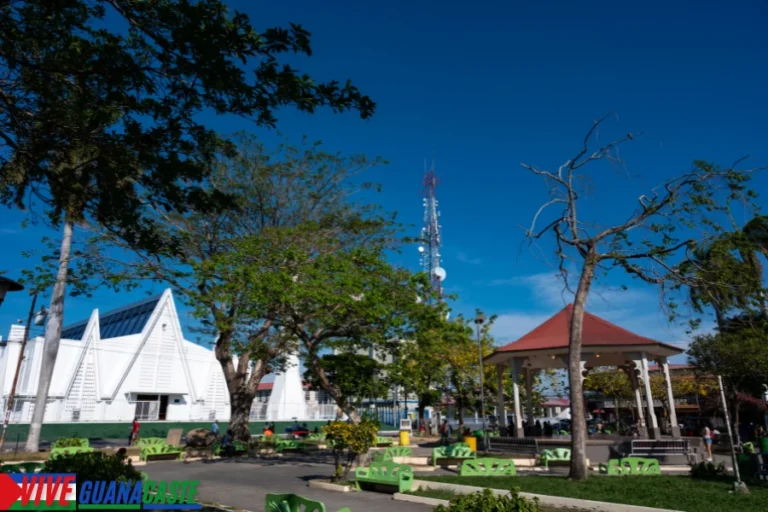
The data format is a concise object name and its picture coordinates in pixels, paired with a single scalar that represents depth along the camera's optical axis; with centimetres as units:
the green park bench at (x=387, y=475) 1196
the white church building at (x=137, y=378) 3784
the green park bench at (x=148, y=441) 2197
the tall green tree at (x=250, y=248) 1755
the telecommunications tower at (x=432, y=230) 7019
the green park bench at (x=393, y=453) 1551
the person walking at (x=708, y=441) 1940
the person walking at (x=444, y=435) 2938
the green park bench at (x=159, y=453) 1934
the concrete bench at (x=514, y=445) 1948
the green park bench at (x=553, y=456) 1686
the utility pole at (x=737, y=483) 1090
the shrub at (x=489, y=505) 520
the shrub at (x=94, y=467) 805
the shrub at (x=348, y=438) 1371
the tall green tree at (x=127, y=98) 579
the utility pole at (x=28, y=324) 2036
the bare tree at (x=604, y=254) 1300
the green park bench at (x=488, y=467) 1395
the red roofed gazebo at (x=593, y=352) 2027
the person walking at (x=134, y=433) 2729
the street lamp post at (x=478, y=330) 2157
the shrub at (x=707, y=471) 1348
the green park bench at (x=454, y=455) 1792
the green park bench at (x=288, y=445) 2453
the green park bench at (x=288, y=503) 608
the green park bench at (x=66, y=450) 1770
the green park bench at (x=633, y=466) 1406
